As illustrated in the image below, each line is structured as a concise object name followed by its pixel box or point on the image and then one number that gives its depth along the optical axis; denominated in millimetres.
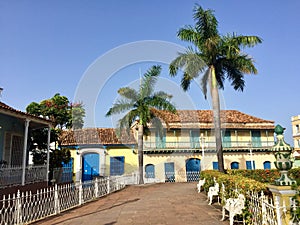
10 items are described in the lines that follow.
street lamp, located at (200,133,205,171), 23319
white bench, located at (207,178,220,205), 8766
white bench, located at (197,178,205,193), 12080
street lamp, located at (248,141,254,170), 23747
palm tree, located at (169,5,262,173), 14742
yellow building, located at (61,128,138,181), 21297
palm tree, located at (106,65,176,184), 17734
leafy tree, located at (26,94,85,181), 14586
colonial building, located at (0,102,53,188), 10086
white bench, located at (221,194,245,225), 5695
